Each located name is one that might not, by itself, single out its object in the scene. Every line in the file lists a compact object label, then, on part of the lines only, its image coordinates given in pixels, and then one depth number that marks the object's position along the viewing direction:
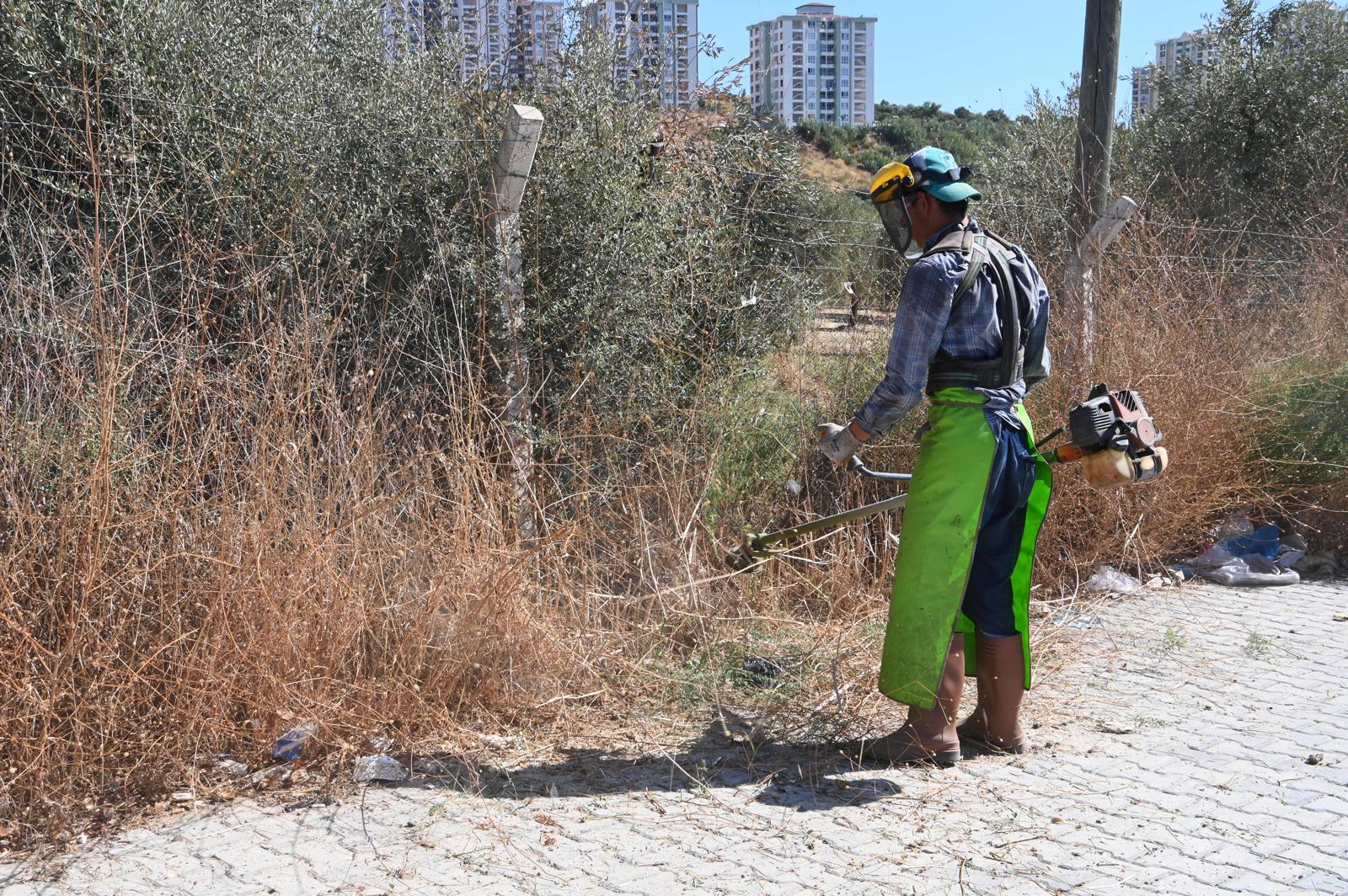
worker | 3.86
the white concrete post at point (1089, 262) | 6.89
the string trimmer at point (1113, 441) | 3.86
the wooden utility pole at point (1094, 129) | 7.13
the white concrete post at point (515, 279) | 4.89
